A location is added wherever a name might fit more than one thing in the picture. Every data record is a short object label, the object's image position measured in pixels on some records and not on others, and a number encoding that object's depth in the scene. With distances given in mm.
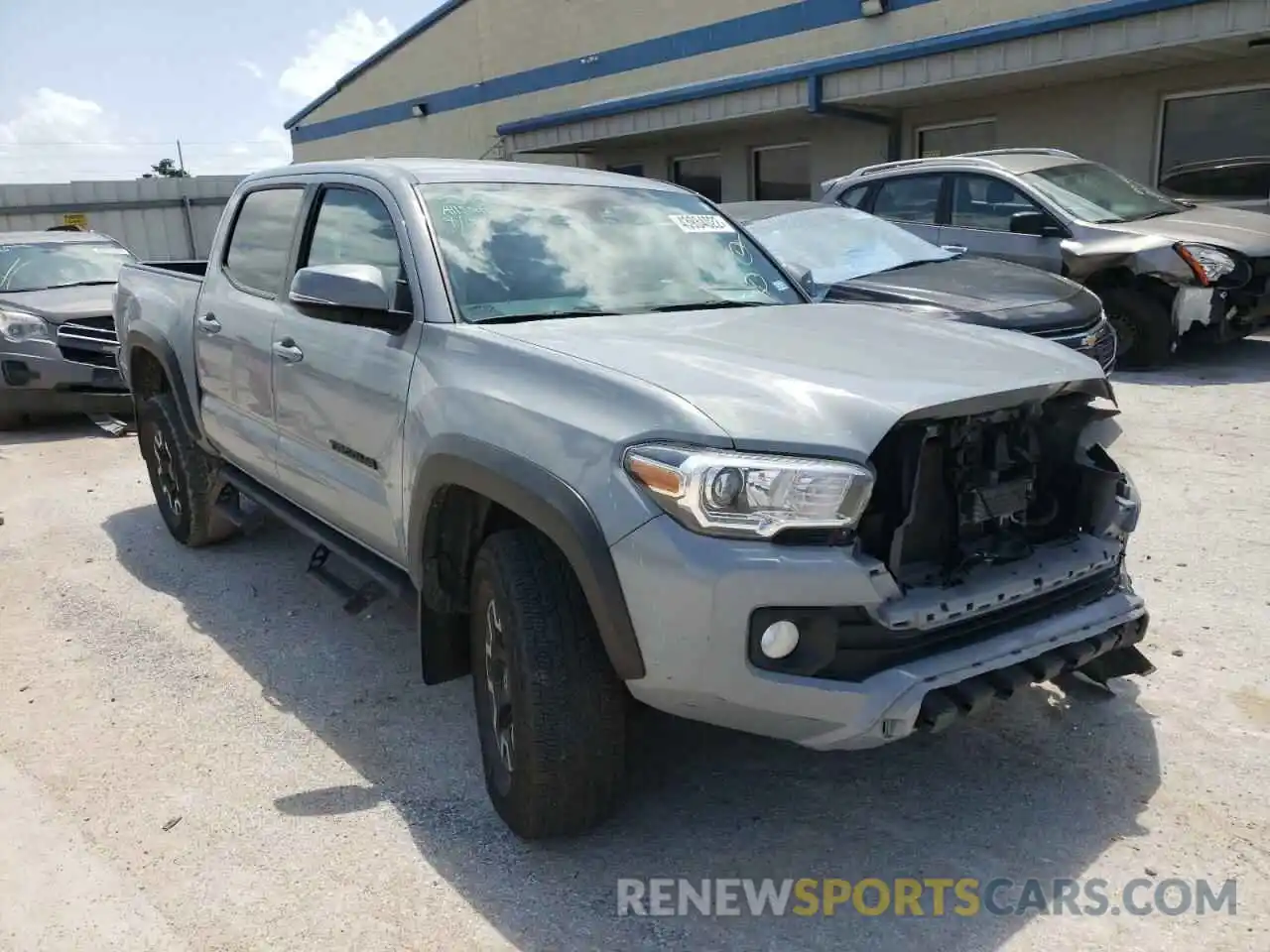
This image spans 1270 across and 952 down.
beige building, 11164
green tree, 76144
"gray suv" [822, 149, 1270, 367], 8062
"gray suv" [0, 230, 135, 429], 8570
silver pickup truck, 2330
